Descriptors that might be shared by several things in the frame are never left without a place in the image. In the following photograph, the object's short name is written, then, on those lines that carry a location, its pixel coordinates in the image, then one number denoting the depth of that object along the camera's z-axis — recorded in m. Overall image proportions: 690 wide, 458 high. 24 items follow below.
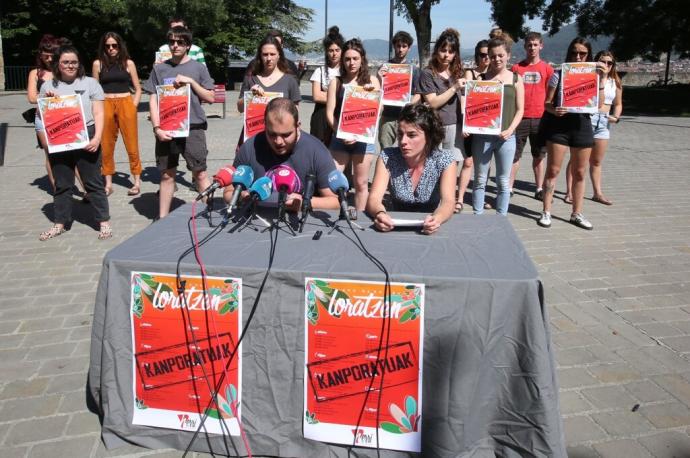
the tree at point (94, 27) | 32.94
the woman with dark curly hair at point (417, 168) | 3.66
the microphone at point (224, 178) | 3.20
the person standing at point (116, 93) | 7.22
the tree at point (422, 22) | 21.91
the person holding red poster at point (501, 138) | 5.96
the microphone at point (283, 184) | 3.03
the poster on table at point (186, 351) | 2.56
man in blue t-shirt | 3.47
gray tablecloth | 2.43
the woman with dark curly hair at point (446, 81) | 6.07
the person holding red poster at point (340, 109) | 5.62
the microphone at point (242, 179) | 3.03
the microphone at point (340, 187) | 3.06
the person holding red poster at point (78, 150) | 5.61
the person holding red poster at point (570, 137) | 6.14
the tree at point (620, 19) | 23.19
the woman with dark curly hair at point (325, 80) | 6.17
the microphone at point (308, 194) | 3.01
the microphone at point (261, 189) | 3.00
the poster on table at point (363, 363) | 2.46
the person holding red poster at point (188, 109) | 5.75
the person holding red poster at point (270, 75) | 5.62
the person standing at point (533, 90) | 7.18
